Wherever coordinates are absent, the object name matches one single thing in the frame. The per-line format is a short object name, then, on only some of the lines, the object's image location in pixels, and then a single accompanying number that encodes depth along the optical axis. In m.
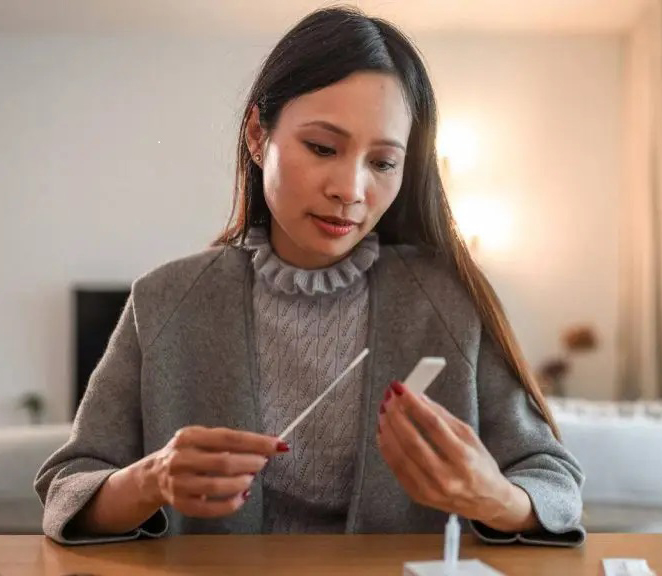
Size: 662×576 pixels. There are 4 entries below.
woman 0.87
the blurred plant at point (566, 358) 4.13
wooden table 0.71
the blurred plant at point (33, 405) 4.22
